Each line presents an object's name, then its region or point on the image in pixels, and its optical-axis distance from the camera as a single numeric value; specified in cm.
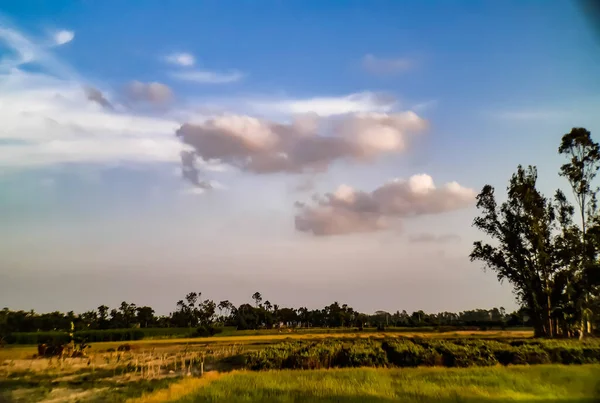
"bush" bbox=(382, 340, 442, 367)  2961
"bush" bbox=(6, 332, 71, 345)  6878
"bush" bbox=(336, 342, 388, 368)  2962
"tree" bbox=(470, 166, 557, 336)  4522
